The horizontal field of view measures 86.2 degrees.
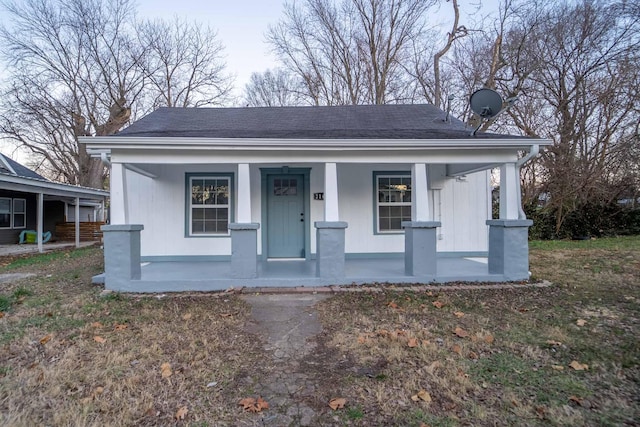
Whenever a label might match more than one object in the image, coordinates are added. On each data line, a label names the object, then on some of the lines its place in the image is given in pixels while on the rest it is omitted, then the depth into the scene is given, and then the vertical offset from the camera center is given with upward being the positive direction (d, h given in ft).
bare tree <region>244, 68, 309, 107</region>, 65.65 +25.72
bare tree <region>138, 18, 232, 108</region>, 68.13 +31.06
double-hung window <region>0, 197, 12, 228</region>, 45.62 +0.84
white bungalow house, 17.54 +1.17
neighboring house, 37.45 +2.54
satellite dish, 18.21 +6.05
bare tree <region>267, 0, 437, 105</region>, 55.67 +27.71
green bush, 43.91 -0.96
